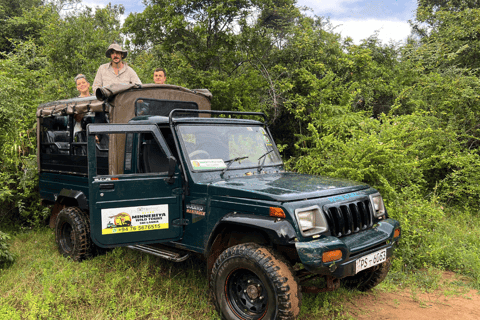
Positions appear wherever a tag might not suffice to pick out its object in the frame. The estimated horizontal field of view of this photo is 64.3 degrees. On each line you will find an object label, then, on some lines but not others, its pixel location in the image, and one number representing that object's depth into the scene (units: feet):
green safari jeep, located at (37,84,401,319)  10.96
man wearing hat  21.30
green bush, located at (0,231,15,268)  16.83
